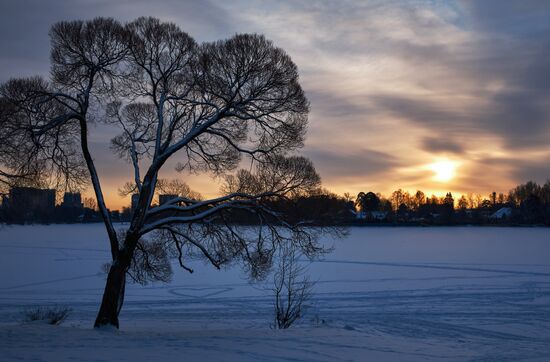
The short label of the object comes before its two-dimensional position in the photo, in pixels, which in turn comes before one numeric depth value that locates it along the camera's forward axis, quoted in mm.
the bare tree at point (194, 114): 13984
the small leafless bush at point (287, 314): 14927
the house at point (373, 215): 158725
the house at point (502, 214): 158050
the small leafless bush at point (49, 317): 15220
